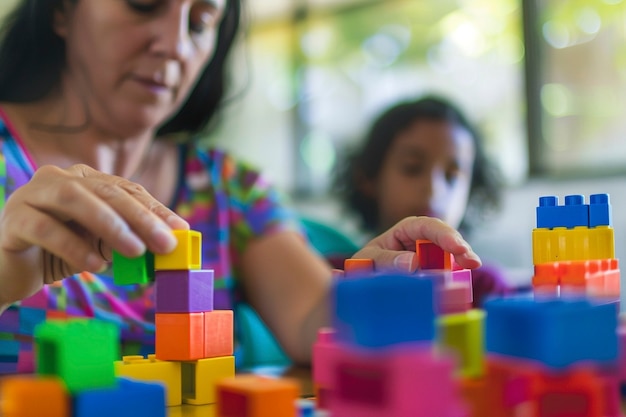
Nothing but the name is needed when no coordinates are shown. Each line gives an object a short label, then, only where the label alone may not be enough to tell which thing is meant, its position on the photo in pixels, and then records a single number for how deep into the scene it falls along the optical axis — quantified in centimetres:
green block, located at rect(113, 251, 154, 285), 70
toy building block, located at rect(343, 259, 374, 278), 75
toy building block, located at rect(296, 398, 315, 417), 67
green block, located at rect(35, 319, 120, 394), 62
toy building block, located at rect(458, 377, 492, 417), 62
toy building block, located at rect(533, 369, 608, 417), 61
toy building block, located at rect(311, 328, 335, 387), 68
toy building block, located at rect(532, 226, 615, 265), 78
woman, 115
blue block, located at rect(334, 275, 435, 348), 57
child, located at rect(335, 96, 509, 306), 165
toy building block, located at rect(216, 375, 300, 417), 62
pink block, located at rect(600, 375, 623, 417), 62
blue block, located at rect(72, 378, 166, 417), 61
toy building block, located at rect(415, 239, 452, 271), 75
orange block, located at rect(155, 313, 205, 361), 75
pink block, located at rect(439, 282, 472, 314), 64
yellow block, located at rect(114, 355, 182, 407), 74
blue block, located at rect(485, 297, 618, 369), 59
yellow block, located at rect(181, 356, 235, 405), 74
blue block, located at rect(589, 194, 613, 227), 79
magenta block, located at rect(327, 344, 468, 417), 57
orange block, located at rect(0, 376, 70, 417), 60
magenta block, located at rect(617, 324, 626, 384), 66
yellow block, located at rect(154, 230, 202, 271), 72
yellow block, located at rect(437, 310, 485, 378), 62
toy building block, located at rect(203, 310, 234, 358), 76
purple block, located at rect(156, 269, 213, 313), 74
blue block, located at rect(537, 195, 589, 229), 79
